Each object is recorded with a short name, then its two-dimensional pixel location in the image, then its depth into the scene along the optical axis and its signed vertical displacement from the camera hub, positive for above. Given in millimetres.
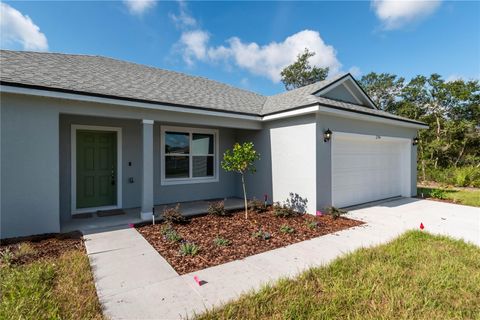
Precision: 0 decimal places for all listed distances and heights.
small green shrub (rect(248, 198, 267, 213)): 7586 -1574
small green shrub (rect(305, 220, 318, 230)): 5844 -1705
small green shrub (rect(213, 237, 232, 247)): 4702 -1739
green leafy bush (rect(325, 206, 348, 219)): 6730 -1595
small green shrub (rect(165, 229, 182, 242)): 4938 -1706
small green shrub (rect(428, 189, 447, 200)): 10055 -1620
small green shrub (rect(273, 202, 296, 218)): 6863 -1588
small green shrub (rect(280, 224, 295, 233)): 5535 -1728
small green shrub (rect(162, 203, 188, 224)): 6105 -1537
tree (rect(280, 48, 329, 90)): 26017 +10426
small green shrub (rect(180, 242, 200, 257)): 4242 -1711
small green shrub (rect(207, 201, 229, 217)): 6995 -1552
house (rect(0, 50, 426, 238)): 4945 +636
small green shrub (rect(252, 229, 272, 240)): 5129 -1738
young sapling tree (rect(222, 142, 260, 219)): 6738 +70
